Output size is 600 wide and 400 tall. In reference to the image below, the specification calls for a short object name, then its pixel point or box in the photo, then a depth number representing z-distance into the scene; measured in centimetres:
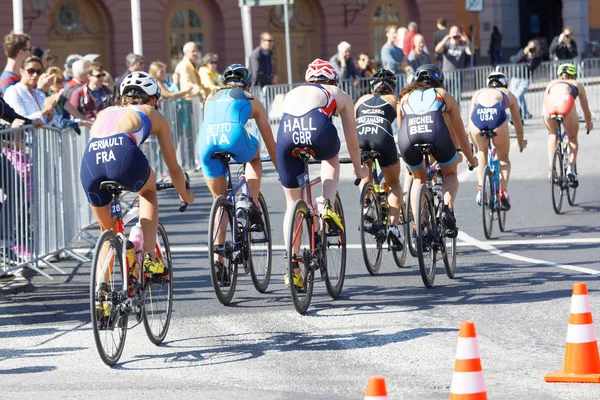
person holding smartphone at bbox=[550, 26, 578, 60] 3256
